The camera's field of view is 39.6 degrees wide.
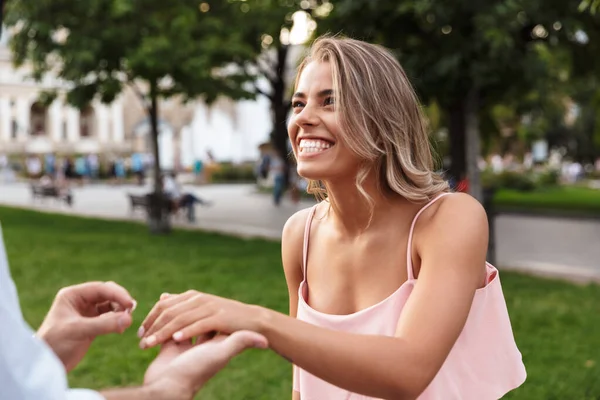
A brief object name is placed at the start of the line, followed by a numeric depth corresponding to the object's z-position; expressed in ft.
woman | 5.87
